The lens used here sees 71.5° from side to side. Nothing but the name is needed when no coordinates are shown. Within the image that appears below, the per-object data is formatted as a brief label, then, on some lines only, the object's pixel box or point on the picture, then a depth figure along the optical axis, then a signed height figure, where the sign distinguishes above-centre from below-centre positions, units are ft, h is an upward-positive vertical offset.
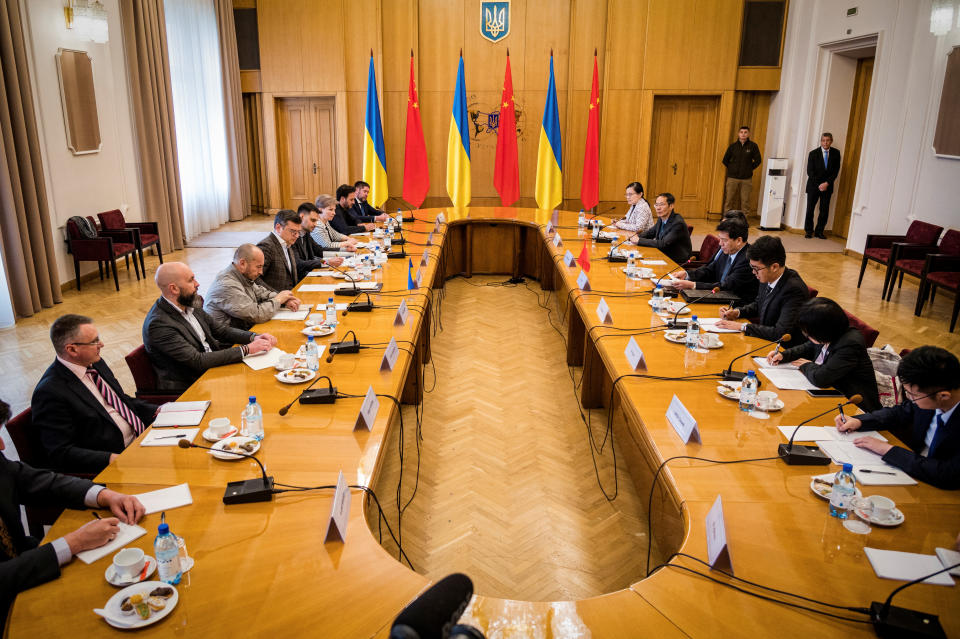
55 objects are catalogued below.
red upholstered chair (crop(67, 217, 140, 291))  24.27 -3.66
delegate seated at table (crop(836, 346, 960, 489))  7.83 -3.23
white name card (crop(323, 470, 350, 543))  6.61 -3.63
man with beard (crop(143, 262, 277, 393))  11.22 -3.25
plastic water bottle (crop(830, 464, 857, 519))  7.25 -3.64
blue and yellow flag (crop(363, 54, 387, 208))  31.71 -0.24
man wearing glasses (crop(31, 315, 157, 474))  8.60 -3.40
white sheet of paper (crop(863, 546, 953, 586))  6.31 -3.86
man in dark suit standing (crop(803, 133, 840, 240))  33.83 -1.01
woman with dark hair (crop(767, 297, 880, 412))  10.12 -3.02
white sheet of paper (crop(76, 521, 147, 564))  6.38 -3.82
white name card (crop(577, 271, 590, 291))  16.10 -3.12
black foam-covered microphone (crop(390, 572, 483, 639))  2.75 -1.91
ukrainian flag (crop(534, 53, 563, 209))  30.35 -0.71
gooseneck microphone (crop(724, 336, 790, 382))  10.59 -3.47
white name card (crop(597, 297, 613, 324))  13.75 -3.31
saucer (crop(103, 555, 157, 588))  5.98 -3.79
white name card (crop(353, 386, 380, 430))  8.89 -3.50
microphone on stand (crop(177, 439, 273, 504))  7.29 -3.70
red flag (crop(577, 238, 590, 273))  18.51 -3.06
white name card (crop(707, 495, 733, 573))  6.32 -3.69
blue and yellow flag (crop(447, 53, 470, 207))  30.76 -0.33
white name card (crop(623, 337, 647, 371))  11.18 -3.42
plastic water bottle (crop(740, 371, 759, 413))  9.66 -3.41
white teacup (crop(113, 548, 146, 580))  6.02 -3.71
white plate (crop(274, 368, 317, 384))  10.39 -3.53
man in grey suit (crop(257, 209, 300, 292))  16.81 -2.57
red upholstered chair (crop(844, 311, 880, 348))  12.05 -3.16
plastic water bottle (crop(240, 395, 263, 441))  8.65 -3.46
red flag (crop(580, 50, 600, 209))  31.45 -0.64
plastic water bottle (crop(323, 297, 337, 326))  13.07 -3.23
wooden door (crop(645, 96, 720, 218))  38.78 +0.02
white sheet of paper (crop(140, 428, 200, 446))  8.61 -3.71
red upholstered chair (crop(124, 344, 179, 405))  11.06 -3.84
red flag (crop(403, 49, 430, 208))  32.60 -1.09
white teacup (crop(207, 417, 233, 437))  8.61 -3.54
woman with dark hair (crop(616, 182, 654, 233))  24.25 -2.21
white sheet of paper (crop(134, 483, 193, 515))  7.21 -3.78
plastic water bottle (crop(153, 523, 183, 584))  5.99 -3.59
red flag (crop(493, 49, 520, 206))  31.60 -0.79
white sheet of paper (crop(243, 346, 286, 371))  11.25 -3.57
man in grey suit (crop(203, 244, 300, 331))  13.48 -3.03
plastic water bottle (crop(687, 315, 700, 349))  12.24 -3.30
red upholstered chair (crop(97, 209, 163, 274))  26.40 -3.39
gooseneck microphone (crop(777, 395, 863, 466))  8.22 -3.64
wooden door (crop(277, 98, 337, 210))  39.58 -0.06
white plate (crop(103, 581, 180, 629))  5.51 -3.81
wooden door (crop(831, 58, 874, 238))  34.04 +0.12
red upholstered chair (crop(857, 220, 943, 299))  24.25 -3.24
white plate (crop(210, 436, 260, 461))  8.14 -3.67
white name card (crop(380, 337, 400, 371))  10.94 -3.39
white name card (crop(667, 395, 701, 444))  8.71 -3.55
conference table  5.72 -3.85
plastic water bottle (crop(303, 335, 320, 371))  10.90 -3.34
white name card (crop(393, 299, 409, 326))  13.38 -3.31
